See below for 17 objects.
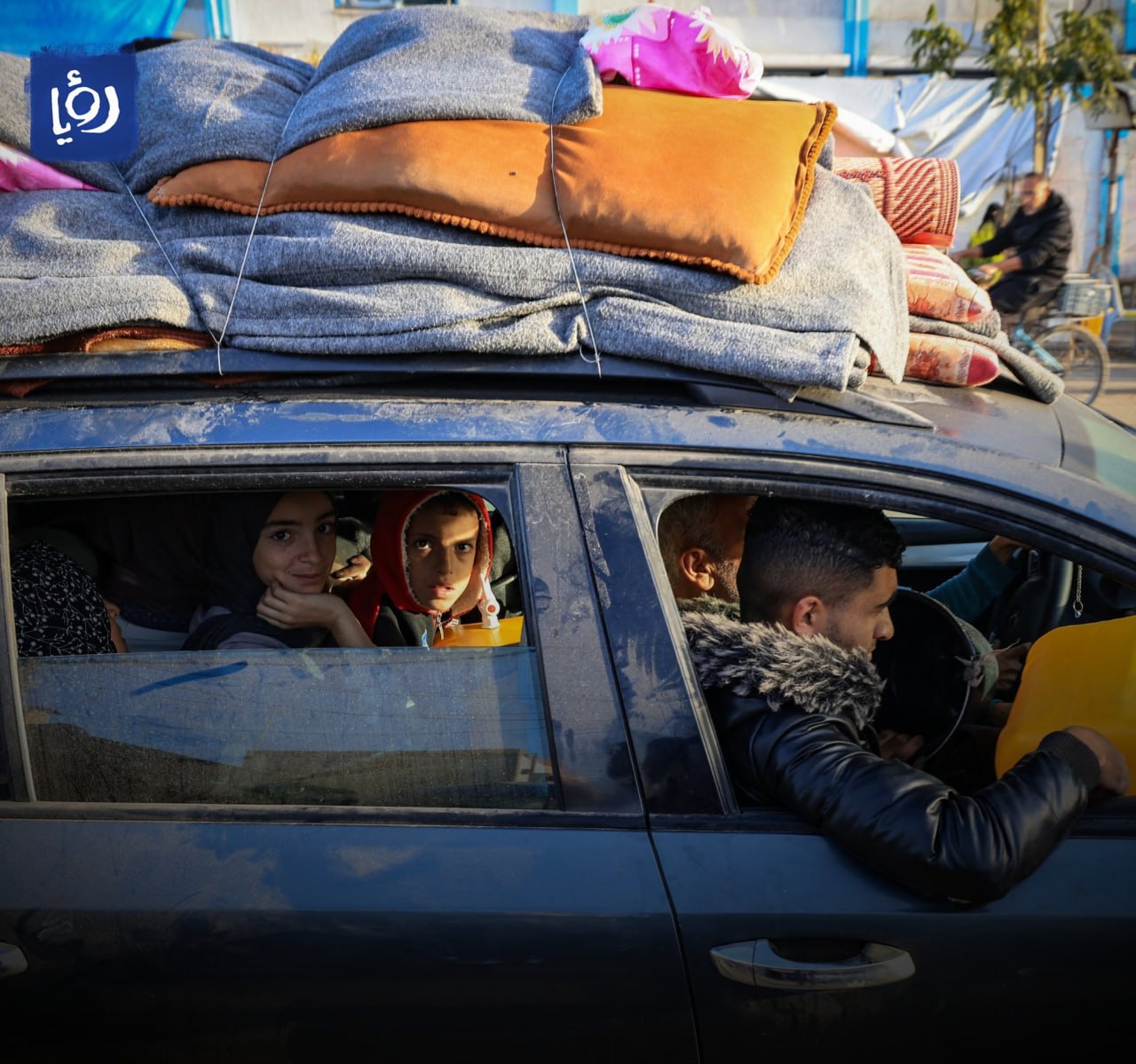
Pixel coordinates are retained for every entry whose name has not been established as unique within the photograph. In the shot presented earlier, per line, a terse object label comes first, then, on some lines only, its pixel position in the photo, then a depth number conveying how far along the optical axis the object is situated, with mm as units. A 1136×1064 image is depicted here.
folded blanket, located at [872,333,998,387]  2033
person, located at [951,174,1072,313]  8117
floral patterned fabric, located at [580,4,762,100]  1920
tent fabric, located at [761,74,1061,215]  13391
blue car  1467
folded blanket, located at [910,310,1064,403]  2080
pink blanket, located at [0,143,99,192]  1977
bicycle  8344
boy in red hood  2152
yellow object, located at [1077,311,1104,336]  8891
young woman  1984
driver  1467
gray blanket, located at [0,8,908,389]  1686
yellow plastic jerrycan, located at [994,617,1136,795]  1771
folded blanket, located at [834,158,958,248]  2254
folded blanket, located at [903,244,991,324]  2092
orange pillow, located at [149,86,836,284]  1706
